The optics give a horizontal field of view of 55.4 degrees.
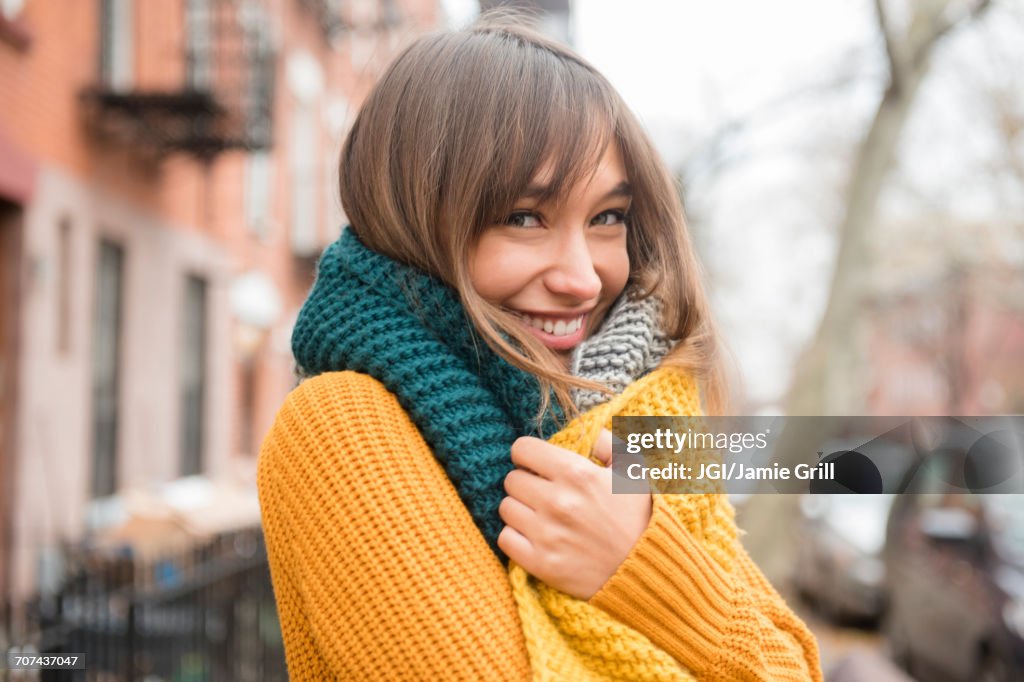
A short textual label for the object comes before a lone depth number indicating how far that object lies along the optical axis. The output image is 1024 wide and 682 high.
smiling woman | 1.42
